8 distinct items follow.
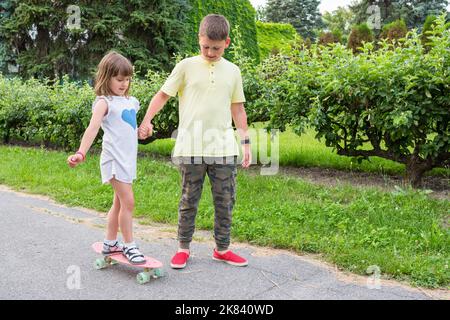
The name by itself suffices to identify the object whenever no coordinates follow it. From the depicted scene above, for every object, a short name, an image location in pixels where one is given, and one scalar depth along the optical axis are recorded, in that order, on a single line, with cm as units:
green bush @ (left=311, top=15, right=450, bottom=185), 579
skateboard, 368
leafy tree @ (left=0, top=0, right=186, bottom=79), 1689
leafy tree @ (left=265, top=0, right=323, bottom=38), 4838
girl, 379
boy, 389
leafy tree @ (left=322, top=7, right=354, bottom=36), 5209
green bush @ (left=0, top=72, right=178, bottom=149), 869
